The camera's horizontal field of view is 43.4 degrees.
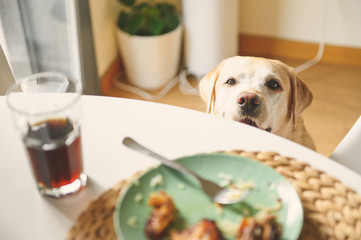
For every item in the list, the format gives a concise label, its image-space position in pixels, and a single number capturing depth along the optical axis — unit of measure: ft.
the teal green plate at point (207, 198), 2.38
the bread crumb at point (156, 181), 2.62
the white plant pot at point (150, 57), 8.66
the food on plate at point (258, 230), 2.27
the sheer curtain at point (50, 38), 7.00
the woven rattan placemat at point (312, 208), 2.40
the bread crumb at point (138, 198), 2.50
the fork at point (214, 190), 2.55
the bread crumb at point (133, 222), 2.37
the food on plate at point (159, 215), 2.33
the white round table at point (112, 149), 2.56
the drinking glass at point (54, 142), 2.48
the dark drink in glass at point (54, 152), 2.49
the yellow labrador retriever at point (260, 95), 4.84
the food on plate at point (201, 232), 2.26
